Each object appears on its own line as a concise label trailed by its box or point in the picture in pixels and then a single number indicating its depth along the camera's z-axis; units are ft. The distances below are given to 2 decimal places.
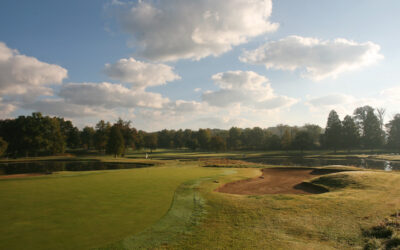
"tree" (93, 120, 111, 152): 270.05
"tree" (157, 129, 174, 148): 460.42
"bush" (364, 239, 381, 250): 24.01
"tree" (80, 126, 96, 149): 346.95
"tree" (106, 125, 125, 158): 206.80
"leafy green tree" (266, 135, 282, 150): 334.24
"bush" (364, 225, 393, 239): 26.49
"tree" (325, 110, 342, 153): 266.26
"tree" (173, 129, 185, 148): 432.25
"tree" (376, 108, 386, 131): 297.45
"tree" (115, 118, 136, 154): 262.67
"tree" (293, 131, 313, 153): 270.26
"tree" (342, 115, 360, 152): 266.16
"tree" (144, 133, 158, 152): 345.31
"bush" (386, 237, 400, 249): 23.59
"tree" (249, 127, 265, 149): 382.67
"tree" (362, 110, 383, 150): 265.15
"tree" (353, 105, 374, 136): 294.13
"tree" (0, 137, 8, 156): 194.54
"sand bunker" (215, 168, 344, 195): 61.62
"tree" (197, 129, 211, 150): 362.90
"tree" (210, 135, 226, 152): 316.60
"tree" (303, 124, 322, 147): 413.39
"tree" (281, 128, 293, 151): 291.91
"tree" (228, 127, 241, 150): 399.38
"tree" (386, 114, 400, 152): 252.01
